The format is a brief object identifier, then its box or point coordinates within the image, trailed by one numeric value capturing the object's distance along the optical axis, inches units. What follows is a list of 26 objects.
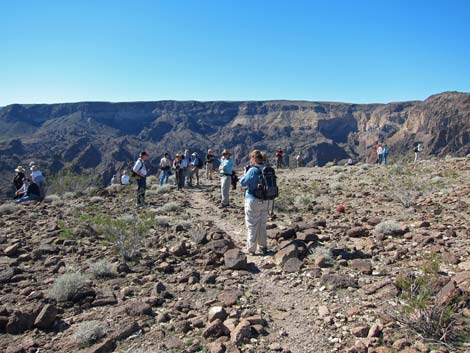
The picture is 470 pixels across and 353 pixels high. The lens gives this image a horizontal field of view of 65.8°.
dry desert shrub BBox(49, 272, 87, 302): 195.0
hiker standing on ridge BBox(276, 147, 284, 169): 1042.1
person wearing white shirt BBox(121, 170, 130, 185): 623.3
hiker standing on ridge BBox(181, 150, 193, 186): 690.8
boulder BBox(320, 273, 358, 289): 194.9
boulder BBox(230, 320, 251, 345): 149.4
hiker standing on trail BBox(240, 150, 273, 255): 257.4
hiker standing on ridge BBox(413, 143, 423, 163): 967.6
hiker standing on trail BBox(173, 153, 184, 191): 666.8
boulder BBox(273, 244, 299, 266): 238.5
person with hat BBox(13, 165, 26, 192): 527.2
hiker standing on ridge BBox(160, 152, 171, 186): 693.3
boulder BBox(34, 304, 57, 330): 168.1
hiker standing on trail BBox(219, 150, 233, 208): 454.0
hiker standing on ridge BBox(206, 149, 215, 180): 752.5
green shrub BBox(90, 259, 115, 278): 232.4
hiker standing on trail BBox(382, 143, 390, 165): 993.2
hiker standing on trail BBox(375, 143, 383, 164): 1076.3
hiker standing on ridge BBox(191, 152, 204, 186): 705.0
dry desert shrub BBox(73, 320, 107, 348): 154.3
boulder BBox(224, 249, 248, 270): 237.5
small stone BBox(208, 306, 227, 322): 167.0
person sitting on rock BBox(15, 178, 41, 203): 527.5
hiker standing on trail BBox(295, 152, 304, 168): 1203.9
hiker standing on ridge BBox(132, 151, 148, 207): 476.4
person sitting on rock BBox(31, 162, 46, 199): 535.8
